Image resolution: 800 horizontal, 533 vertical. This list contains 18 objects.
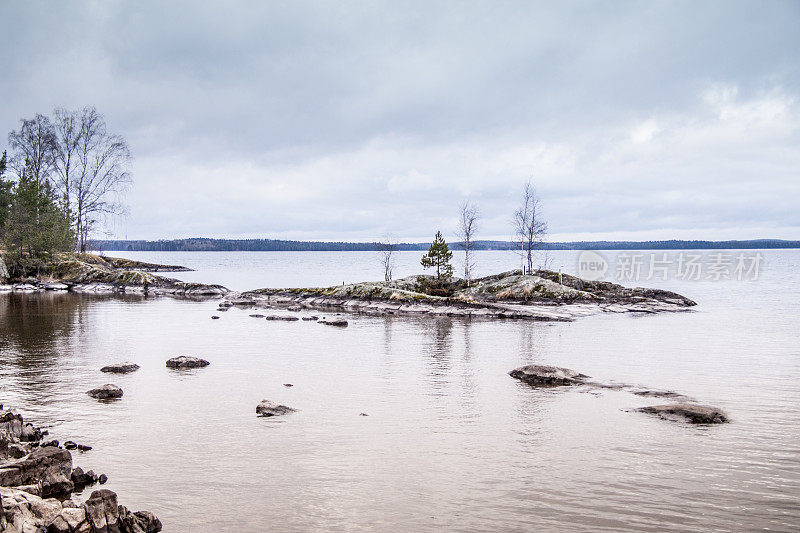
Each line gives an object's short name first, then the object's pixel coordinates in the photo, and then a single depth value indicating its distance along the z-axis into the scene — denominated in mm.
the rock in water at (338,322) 35062
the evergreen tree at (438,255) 58750
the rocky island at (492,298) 44469
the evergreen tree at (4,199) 68250
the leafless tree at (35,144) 68812
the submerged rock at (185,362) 20047
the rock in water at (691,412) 13414
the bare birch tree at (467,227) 63344
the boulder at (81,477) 9092
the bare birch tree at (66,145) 68812
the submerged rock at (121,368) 18859
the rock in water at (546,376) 18016
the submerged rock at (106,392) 15203
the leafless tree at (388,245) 66281
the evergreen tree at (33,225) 63406
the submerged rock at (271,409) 13859
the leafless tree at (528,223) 65625
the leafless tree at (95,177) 70812
